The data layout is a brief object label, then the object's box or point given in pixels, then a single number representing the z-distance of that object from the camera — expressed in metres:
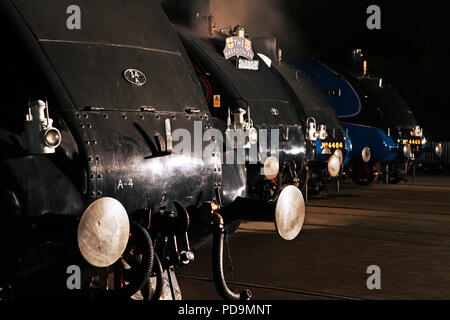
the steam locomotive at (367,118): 17.06
